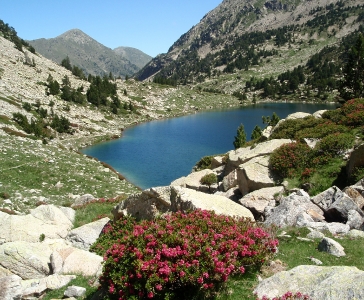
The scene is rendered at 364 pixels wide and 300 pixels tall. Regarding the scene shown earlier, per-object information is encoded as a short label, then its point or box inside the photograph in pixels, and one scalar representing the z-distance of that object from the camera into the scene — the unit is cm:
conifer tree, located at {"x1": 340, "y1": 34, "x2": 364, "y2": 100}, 5909
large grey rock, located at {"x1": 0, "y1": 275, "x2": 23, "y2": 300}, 1076
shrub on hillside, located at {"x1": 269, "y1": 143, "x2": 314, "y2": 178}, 2017
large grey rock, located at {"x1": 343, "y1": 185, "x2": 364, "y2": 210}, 1408
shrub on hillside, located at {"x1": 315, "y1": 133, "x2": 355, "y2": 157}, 1997
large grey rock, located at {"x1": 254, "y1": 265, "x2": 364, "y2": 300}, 626
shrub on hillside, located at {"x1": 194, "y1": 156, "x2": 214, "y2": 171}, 3583
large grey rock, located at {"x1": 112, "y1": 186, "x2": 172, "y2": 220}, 1387
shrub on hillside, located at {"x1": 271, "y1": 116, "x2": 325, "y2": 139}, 2641
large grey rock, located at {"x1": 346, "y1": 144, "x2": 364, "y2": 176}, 1609
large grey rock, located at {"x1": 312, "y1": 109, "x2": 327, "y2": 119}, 2921
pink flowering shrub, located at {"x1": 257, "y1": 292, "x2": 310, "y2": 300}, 668
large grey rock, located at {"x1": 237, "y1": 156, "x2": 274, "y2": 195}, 1967
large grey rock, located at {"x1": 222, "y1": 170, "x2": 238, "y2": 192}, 2255
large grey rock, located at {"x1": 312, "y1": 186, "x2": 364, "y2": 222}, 1356
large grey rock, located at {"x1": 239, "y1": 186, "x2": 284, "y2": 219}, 1653
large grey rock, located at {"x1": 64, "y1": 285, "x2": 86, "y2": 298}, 1006
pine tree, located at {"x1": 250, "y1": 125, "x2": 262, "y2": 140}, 5257
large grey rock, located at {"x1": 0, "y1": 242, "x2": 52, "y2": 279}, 1241
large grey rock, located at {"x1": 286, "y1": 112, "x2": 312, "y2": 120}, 3088
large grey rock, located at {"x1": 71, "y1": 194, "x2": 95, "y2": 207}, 2520
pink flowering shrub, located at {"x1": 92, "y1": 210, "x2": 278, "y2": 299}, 741
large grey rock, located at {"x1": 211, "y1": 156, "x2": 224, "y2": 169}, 3002
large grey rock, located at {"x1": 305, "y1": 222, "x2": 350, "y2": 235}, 1223
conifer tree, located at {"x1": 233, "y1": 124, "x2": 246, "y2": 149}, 5102
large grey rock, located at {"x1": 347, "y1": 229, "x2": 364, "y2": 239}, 1156
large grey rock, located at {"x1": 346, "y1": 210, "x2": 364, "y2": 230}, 1280
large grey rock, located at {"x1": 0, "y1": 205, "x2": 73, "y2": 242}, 1578
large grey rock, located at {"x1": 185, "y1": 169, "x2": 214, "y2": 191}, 2534
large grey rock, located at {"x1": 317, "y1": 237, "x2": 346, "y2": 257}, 988
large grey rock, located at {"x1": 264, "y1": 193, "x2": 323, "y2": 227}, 1372
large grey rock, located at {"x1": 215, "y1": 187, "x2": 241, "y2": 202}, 2103
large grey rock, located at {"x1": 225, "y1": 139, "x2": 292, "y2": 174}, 2334
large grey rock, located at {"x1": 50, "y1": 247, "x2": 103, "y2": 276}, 1217
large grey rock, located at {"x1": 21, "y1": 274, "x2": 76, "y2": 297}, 1101
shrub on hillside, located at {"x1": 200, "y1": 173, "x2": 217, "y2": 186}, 2500
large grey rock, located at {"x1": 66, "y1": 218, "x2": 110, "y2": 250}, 1612
